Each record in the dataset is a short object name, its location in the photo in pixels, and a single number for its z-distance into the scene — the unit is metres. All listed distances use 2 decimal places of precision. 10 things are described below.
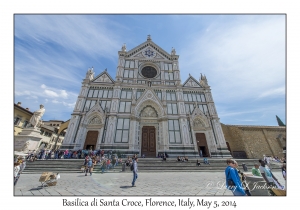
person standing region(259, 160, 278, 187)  4.09
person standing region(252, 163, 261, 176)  4.43
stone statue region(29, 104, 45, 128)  11.19
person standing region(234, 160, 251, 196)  3.61
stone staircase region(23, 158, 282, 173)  10.13
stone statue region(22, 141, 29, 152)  10.03
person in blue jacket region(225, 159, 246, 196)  2.74
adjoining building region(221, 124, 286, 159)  17.69
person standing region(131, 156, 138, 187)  5.35
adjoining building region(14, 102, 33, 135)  18.75
